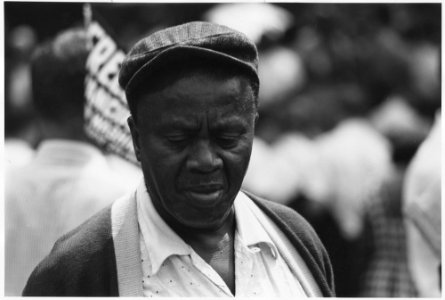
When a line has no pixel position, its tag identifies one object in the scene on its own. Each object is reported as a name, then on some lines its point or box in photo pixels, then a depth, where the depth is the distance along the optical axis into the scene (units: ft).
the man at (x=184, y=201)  5.78
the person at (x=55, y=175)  9.06
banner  9.33
